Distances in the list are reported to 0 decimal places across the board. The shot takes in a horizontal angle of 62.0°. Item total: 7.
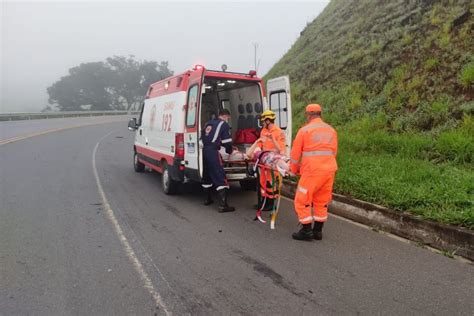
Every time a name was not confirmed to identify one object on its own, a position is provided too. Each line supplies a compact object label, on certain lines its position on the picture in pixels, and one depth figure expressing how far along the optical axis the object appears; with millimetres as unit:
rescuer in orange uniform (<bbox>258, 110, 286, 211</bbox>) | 6191
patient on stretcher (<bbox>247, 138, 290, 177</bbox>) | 5605
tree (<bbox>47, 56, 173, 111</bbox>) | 65125
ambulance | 6812
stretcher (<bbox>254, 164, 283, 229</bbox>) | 5938
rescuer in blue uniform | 6633
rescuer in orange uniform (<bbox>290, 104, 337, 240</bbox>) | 4875
